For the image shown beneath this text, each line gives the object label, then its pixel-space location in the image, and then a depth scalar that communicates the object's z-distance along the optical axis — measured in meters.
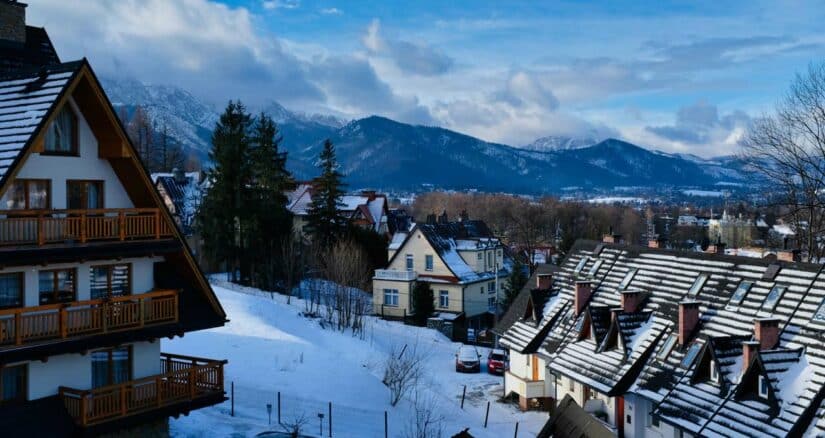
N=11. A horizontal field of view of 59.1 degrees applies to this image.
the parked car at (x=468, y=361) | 38.06
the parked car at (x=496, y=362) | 37.81
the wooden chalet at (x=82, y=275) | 16.81
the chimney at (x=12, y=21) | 21.17
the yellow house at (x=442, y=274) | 54.28
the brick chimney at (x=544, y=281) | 34.12
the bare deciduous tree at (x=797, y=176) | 33.03
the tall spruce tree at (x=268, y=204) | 52.31
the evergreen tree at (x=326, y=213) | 60.81
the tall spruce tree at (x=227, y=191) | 50.91
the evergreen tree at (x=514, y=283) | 53.91
